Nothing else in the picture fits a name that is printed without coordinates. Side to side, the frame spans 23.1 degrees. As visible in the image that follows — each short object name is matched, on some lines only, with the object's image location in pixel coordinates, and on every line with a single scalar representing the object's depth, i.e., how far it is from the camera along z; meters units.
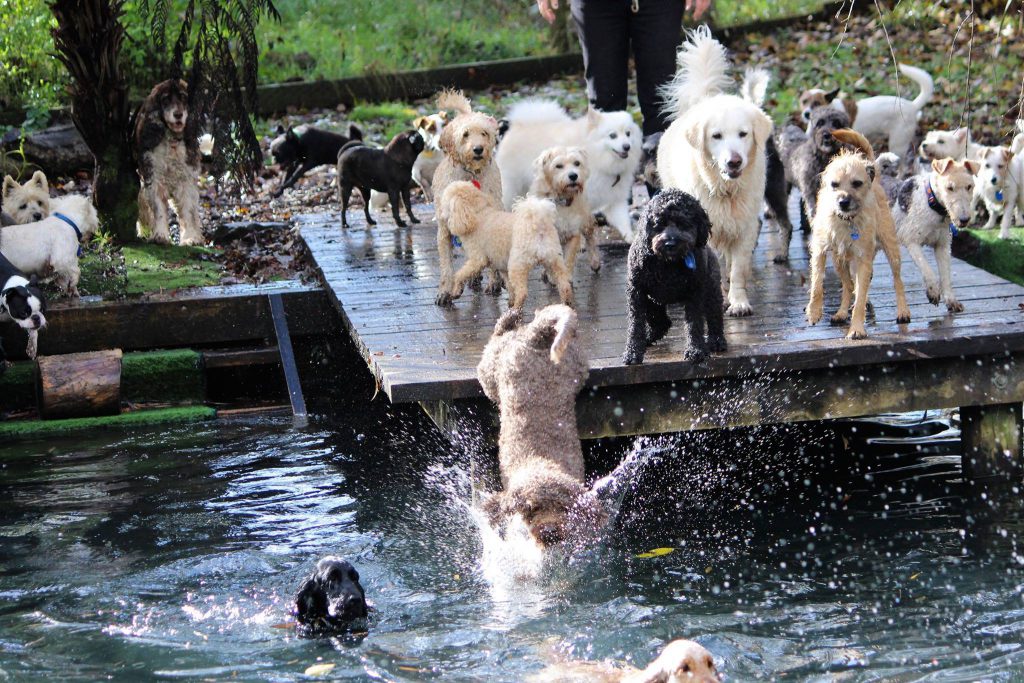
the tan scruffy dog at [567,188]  15.02
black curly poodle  11.55
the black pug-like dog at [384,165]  20.21
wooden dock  11.85
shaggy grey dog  16.76
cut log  16.38
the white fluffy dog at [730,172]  13.92
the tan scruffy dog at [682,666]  7.46
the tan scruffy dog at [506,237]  13.52
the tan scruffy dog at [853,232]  12.46
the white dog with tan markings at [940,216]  13.57
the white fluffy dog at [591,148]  17.36
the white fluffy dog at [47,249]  17.27
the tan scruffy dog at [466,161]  15.22
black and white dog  15.89
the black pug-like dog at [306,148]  22.91
